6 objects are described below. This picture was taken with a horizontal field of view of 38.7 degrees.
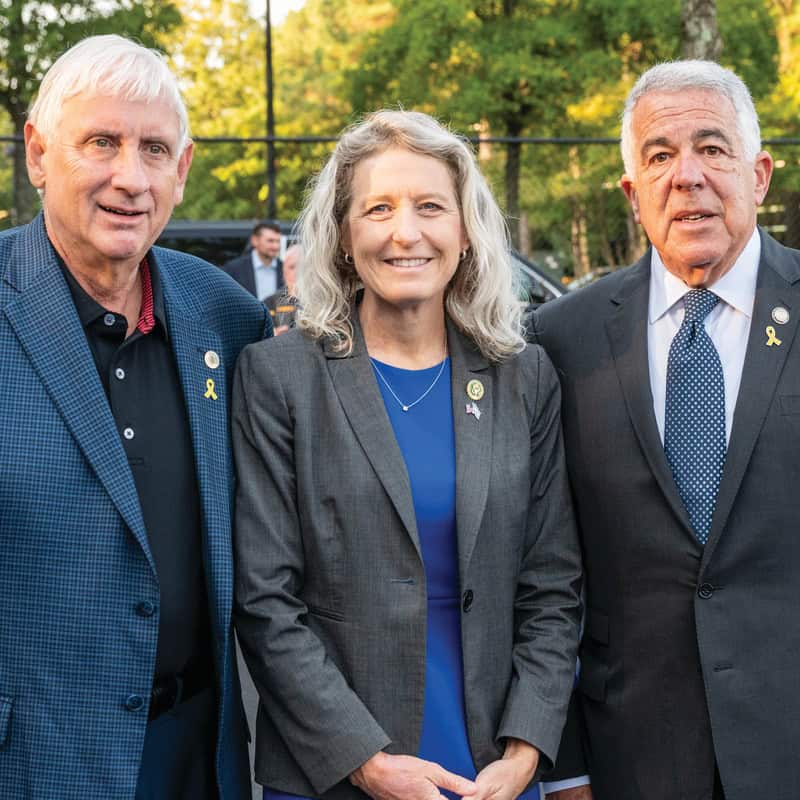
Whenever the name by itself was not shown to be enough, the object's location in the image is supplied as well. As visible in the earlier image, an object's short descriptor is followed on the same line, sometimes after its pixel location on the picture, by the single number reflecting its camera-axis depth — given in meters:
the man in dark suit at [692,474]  2.95
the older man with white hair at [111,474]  2.58
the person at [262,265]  11.91
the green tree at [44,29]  16.14
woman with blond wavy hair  2.77
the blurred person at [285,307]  8.92
